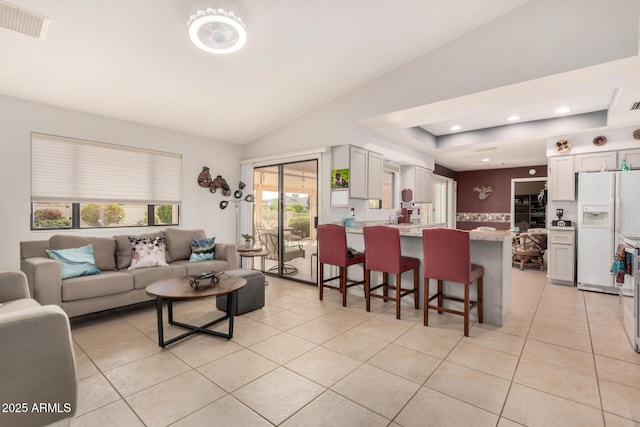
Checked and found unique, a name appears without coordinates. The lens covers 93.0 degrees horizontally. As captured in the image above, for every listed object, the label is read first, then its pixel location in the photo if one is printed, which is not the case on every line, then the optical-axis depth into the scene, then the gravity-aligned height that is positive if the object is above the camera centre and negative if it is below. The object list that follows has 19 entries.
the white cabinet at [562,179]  5.16 +0.59
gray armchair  1.50 -0.82
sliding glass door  5.18 -0.11
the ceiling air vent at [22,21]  2.39 +1.56
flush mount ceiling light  2.48 +1.56
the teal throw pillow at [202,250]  4.45 -0.58
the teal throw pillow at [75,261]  3.32 -0.58
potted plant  4.89 -0.50
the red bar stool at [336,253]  3.91 -0.54
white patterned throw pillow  3.91 -0.56
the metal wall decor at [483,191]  8.91 +0.65
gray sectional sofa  3.03 -0.74
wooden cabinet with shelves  8.07 +0.04
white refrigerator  4.39 -0.08
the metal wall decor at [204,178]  5.46 +0.59
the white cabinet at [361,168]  4.62 +0.70
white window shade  3.88 +0.54
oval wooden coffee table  2.62 -0.72
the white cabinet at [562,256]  5.06 -0.72
